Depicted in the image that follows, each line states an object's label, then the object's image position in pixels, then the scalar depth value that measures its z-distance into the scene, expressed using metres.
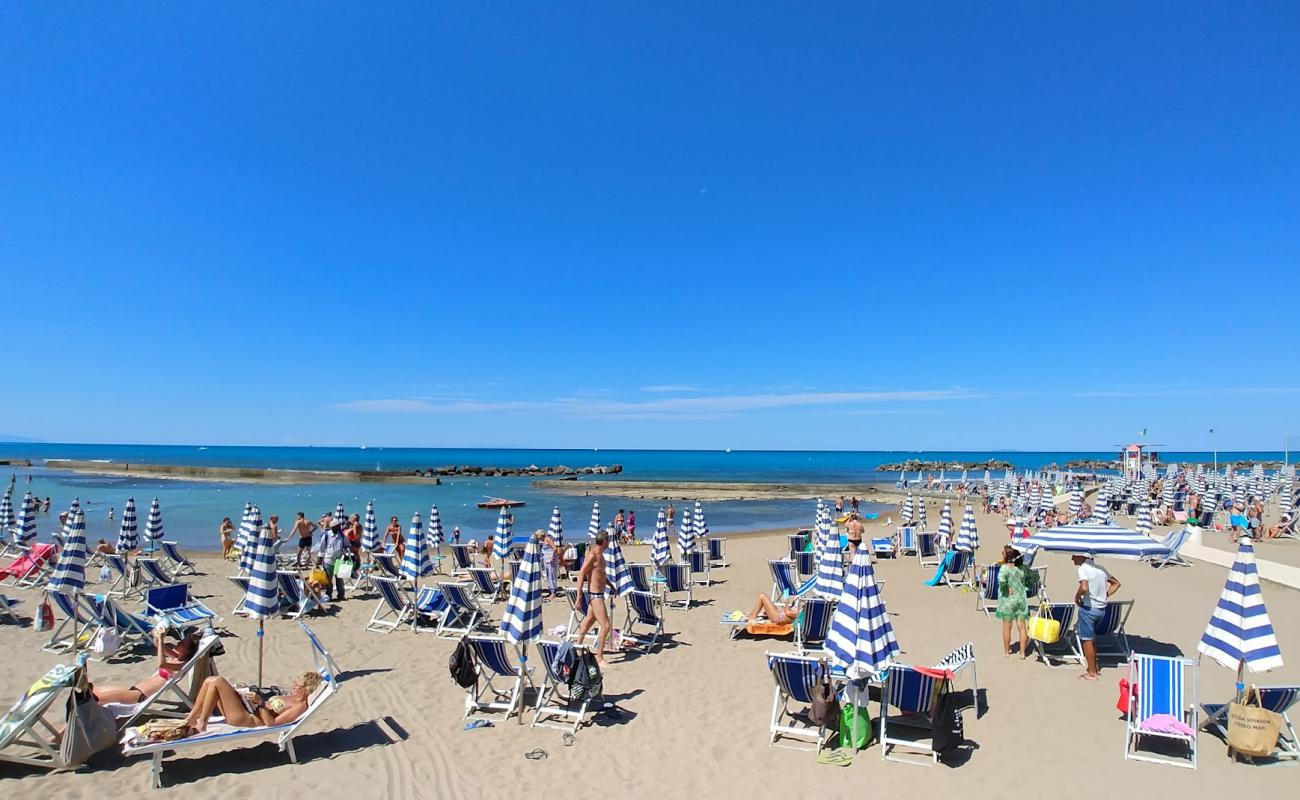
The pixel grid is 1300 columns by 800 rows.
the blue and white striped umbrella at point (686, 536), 16.25
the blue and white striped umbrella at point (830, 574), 8.82
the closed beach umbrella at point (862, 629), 5.34
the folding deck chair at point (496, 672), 6.41
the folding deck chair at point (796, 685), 5.78
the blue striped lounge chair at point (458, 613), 9.36
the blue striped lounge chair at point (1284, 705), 5.23
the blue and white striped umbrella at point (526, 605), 6.41
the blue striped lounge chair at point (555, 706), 6.23
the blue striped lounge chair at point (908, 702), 5.48
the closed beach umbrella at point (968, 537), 13.87
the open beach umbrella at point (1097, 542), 7.42
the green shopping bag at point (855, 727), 5.62
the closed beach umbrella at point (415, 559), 10.90
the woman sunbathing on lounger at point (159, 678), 5.69
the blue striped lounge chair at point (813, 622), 8.48
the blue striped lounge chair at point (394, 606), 9.85
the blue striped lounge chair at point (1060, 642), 7.63
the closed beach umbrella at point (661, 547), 13.20
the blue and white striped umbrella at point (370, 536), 15.00
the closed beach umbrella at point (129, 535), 14.79
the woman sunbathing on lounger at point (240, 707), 5.27
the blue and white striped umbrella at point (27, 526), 16.41
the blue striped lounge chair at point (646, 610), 8.90
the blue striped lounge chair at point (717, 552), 15.96
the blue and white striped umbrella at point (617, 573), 8.78
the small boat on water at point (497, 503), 36.56
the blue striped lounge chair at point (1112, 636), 7.63
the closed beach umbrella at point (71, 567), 8.63
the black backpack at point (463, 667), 6.39
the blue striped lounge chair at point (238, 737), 4.98
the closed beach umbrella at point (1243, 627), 5.36
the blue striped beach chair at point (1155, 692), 5.48
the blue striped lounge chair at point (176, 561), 14.66
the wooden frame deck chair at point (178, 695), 5.54
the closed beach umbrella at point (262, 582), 7.08
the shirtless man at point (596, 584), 7.72
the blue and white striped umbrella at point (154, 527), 15.55
